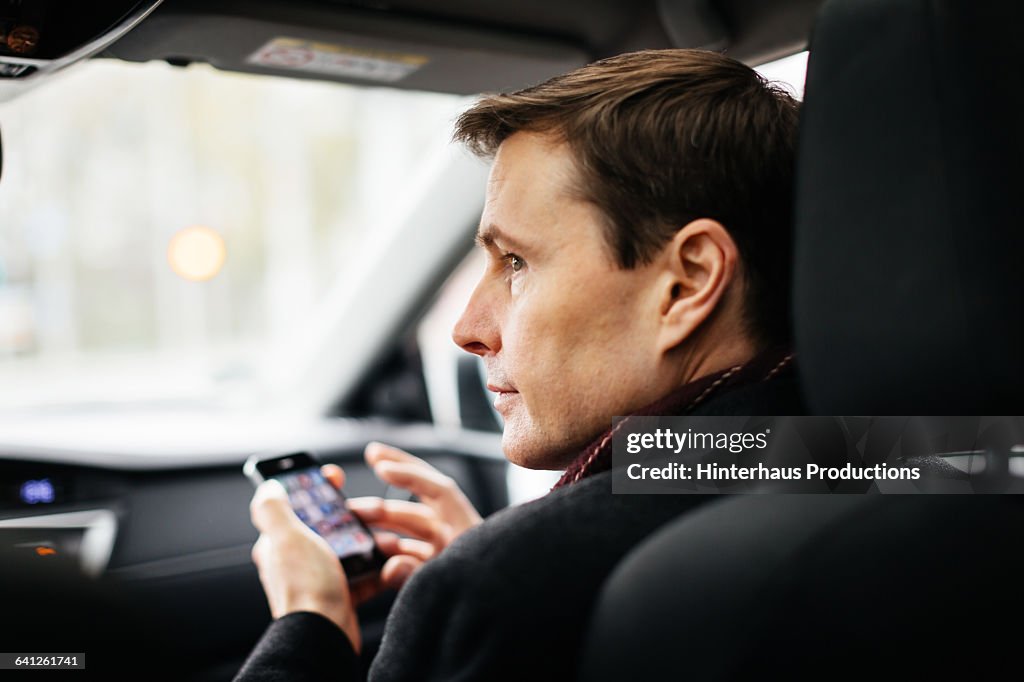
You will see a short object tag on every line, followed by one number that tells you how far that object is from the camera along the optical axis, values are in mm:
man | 1299
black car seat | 920
